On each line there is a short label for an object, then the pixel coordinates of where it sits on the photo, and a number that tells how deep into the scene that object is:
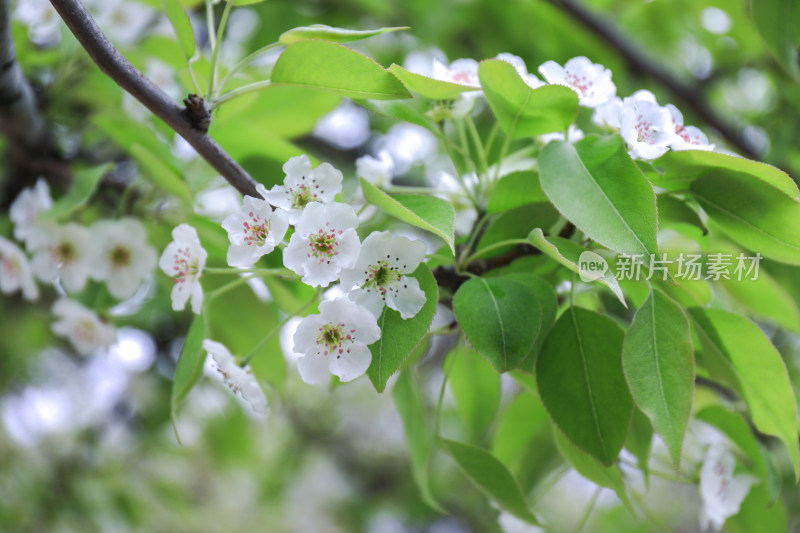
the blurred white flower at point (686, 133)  1.03
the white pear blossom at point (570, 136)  1.04
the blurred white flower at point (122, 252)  1.12
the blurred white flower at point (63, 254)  1.12
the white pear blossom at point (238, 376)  1.02
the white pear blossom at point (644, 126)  1.00
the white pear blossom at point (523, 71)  1.02
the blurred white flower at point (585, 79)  1.03
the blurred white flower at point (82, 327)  1.13
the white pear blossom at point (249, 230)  0.99
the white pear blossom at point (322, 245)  0.98
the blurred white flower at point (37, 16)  1.21
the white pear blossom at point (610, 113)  1.03
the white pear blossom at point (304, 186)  1.00
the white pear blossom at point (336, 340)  0.99
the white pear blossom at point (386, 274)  0.99
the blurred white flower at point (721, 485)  1.06
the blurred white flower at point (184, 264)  1.01
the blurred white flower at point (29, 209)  1.12
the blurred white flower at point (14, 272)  1.12
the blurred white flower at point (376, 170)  1.08
